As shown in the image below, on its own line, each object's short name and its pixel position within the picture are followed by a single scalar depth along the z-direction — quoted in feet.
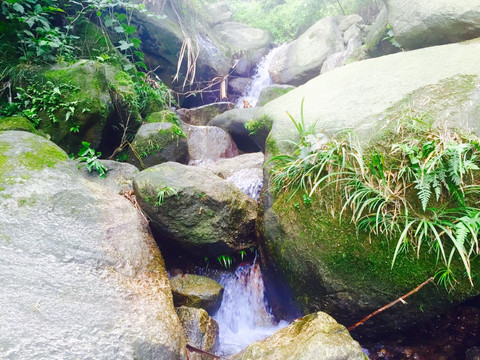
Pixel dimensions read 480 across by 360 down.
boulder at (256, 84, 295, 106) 27.43
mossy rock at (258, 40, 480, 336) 8.09
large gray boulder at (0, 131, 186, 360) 6.02
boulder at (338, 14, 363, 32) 36.32
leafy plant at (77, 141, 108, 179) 12.94
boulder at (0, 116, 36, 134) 11.98
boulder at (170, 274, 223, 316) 10.78
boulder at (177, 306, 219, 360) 9.06
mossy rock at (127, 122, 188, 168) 17.71
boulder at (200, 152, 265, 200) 15.08
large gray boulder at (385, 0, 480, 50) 13.02
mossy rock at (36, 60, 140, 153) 13.99
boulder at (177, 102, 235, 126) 27.17
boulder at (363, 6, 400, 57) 20.27
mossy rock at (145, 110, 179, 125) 20.45
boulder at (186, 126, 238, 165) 22.38
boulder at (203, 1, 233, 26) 46.01
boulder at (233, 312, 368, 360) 5.55
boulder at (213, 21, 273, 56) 38.86
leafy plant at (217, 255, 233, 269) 12.13
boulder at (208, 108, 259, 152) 23.82
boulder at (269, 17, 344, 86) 33.86
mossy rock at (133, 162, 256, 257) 11.09
